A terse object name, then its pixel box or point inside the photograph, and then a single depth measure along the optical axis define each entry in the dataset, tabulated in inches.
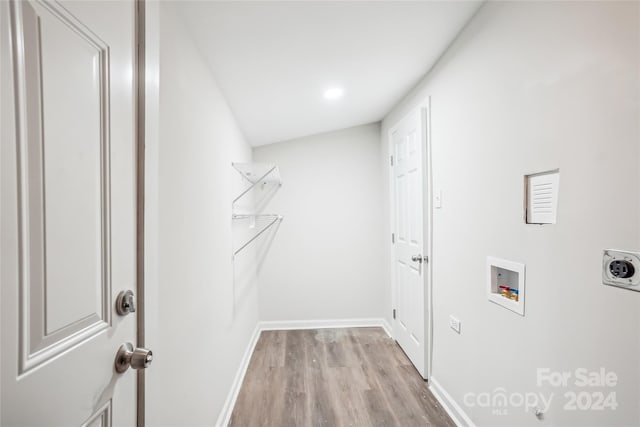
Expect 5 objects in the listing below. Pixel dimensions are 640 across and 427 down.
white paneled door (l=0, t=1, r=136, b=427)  17.3
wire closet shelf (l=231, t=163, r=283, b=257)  87.3
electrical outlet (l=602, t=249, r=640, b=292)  31.8
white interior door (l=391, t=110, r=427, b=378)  85.9
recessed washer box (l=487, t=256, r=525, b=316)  49.3
